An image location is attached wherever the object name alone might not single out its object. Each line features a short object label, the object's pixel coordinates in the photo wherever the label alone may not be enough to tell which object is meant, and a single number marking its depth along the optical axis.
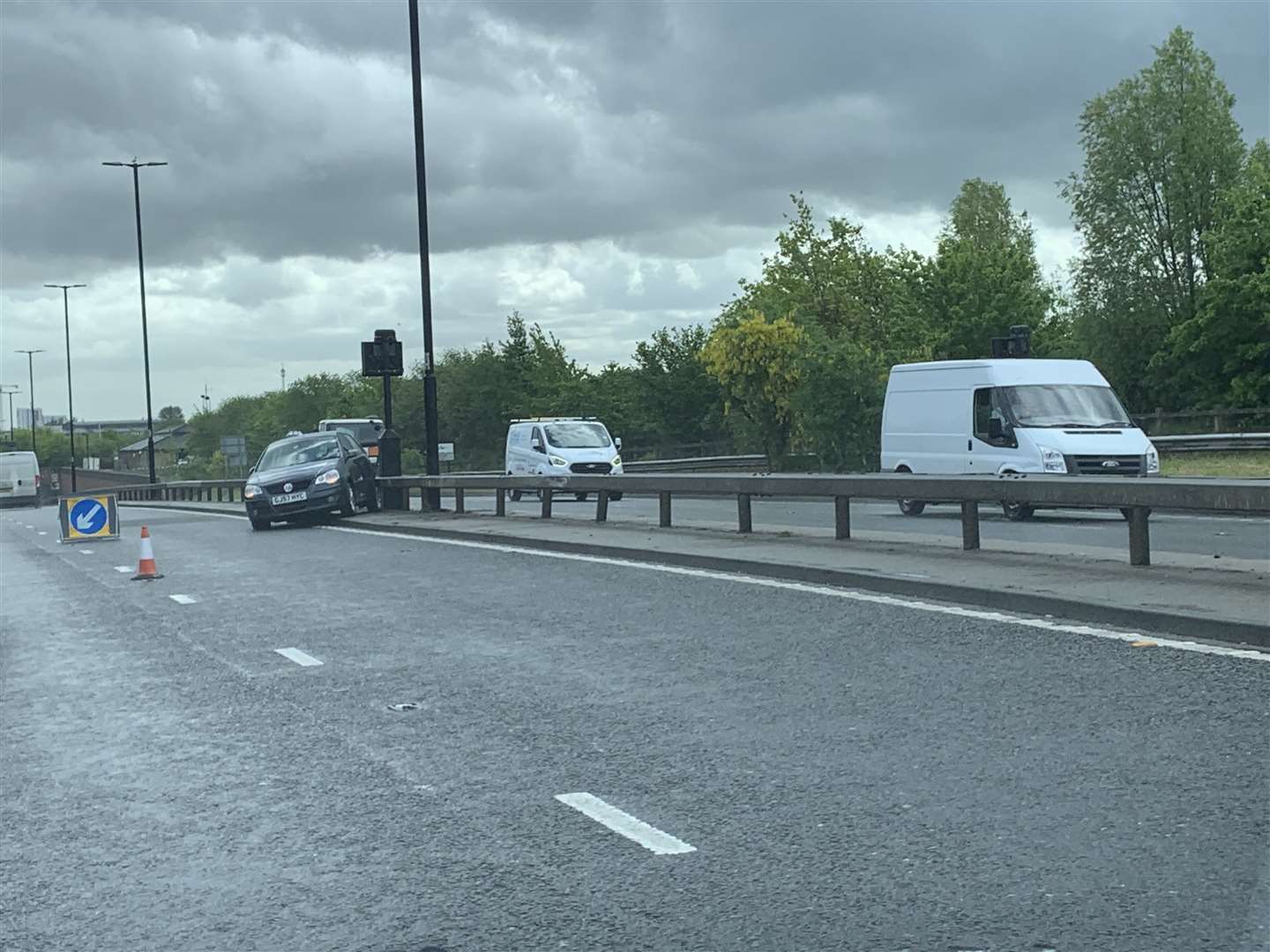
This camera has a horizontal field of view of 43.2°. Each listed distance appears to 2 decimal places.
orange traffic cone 17.59
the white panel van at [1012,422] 21.70
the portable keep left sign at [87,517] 27.83
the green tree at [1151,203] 64.81
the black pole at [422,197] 27.52
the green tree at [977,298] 71.00
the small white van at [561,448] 37.03
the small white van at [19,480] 66.75
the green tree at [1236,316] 56.56
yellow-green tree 59.50
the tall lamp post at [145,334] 61.82
